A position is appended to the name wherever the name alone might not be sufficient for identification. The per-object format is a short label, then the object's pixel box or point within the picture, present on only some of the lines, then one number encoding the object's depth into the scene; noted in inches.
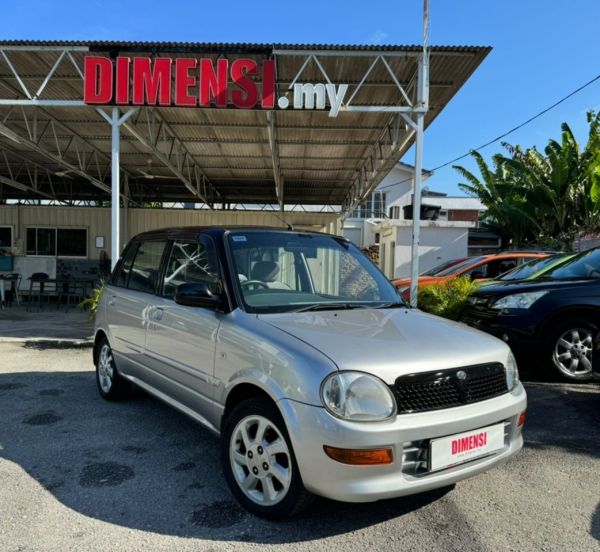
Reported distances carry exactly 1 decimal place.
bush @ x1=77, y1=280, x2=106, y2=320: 386.0
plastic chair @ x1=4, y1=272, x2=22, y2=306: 561.1
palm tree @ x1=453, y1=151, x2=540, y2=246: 684.1
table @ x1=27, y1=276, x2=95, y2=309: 547.9
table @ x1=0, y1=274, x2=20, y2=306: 547.7
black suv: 228.4
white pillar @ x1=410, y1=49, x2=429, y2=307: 321.4
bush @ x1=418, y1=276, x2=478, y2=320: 318.3
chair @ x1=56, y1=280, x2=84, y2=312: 587.2
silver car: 98.2
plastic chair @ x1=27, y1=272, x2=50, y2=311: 545.0
